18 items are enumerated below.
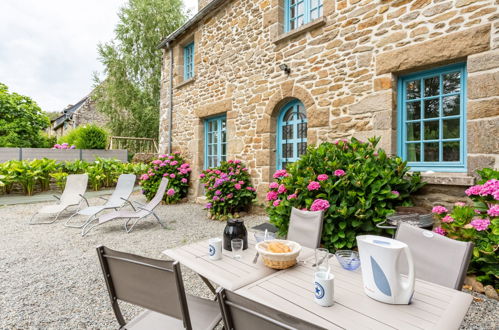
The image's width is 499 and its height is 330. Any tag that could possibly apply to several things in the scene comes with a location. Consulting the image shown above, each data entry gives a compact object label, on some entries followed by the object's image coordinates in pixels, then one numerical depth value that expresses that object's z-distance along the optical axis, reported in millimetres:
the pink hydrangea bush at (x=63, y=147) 9883
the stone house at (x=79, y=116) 19562
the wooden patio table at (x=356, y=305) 990
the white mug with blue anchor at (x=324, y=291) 1093
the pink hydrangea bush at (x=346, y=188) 3117
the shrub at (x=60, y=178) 7895
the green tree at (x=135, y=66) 13539
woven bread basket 1445
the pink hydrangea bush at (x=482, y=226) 2305
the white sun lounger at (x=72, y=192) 5384
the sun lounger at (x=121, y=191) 5246
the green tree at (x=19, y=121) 11672
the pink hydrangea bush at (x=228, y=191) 5410
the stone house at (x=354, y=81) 3037
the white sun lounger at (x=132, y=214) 4426
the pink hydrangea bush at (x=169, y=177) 7180
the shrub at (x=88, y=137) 10766
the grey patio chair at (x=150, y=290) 1119
